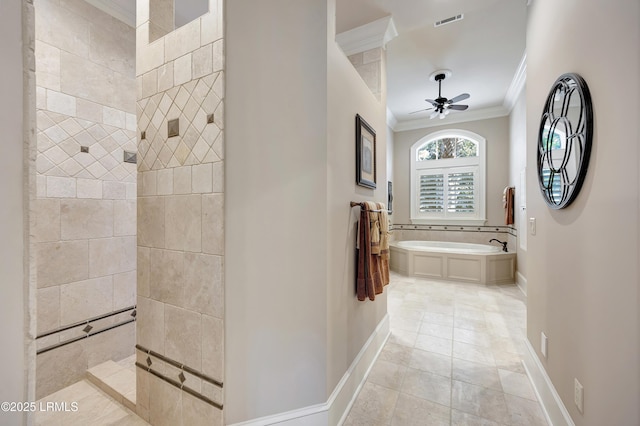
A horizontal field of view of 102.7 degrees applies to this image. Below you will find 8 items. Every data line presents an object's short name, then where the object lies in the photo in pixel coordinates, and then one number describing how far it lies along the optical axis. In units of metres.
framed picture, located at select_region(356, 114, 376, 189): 1.91
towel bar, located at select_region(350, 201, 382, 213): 1.81
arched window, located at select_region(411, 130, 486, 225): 5.58
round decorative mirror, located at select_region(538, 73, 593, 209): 1.21
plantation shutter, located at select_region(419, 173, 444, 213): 5.93
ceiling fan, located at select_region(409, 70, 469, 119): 3.92
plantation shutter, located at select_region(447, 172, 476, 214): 5.64
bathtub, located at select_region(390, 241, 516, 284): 4.52
